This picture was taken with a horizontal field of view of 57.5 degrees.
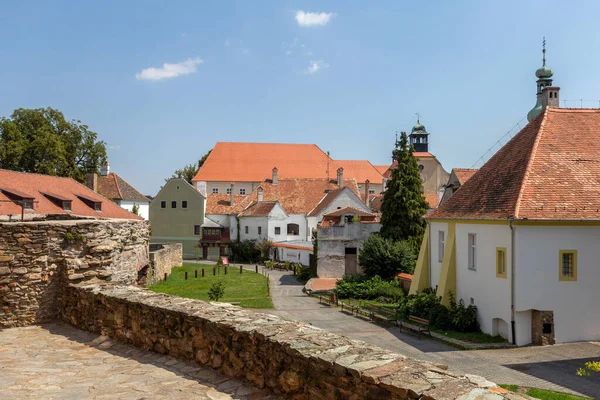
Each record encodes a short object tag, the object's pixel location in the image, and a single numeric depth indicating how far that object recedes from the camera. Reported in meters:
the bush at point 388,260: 33.06
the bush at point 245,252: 59.53
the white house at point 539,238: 18.98
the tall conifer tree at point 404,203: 34.53
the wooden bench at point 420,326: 20.62
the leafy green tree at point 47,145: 49.62
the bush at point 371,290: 29.65
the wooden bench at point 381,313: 23.67
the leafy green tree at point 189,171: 91.17
